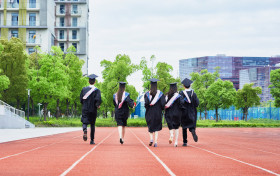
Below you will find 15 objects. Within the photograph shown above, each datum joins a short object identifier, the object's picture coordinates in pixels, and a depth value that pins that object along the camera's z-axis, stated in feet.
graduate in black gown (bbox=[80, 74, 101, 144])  44.77
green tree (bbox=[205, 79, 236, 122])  215.72
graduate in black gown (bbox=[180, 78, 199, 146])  44.32
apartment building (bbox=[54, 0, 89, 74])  279.08
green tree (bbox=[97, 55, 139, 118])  182.70
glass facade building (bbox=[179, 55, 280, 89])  654.53
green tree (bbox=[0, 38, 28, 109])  149.79
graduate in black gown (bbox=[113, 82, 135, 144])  45.27
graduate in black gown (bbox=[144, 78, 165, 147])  43.45
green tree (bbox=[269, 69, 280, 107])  209.05
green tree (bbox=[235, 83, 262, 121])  230.27
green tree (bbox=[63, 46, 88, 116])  187.32
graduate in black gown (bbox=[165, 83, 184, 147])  43.80
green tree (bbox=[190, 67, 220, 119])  257.34
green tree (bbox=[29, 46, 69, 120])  158.81
